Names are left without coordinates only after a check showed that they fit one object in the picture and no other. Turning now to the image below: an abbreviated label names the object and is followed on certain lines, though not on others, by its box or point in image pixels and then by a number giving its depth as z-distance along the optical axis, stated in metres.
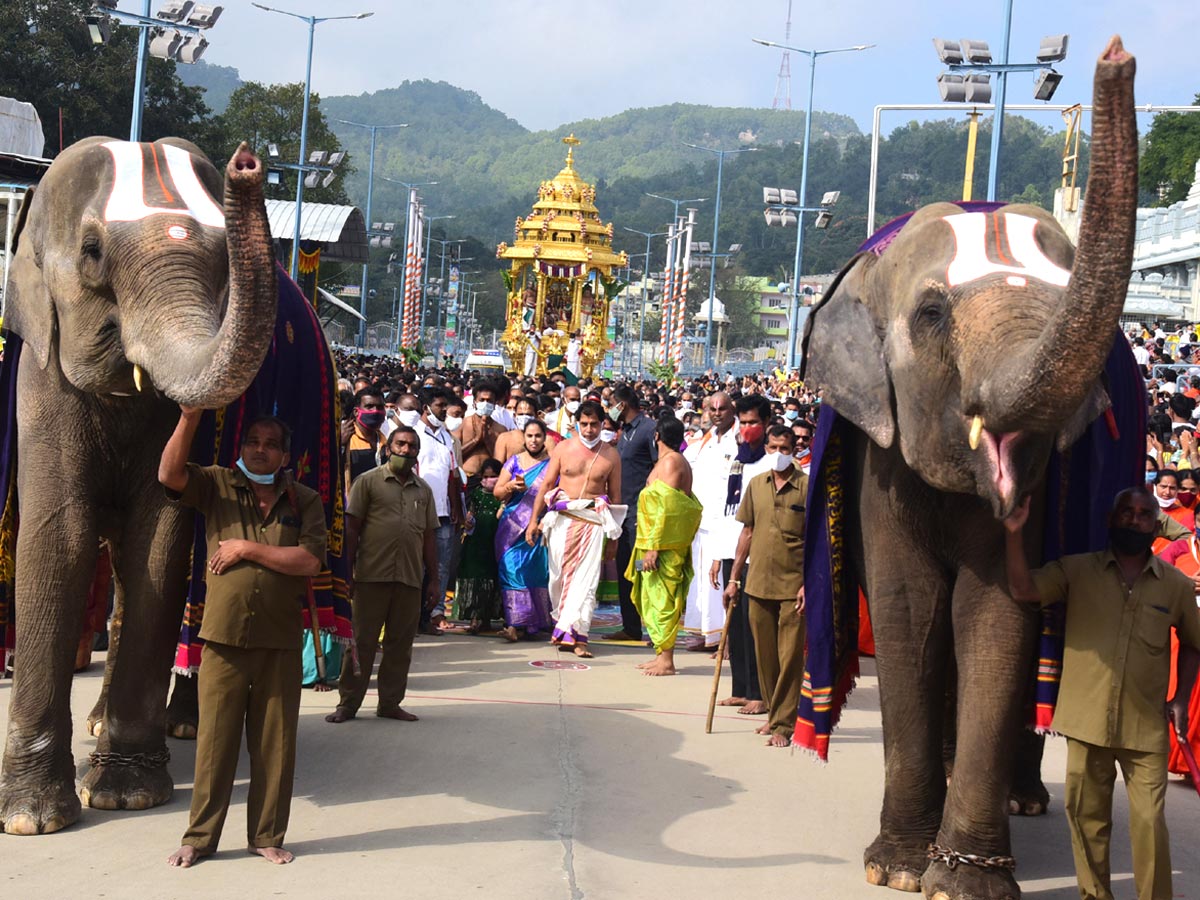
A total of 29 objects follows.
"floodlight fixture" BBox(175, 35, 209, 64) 22.48
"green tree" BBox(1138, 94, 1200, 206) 67.81
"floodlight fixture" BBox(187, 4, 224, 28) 22.59
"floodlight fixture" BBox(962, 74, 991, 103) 22.66
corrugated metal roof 33.50
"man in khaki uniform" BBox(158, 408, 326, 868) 5.54
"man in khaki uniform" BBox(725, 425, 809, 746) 8.50
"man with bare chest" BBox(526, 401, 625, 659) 10.91
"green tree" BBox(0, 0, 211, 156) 47.78
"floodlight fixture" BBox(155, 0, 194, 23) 22.08
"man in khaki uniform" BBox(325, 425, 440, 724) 8.32
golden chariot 54.56
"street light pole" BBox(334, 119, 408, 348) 53.83
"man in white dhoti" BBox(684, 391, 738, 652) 11.55
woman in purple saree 11.38
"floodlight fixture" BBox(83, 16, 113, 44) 22.55
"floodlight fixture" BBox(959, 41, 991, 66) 21.64
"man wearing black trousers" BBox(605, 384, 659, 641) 12.02
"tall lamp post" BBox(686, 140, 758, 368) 51.84
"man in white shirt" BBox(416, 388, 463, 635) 11.10
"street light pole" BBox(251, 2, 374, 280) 30.55
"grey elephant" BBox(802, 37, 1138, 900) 4.95
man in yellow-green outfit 10.27
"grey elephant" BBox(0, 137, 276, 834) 5.84
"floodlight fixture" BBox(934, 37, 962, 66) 21.91
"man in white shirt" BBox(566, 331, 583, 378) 38.56
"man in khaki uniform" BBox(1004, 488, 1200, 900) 5.18
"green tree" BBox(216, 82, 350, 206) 58.88
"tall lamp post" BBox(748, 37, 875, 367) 34.97
